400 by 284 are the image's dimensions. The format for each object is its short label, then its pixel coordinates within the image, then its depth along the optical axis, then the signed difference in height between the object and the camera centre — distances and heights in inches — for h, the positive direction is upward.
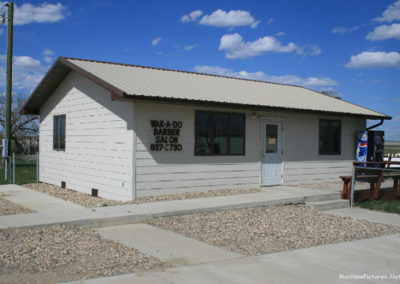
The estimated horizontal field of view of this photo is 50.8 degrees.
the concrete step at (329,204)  414.5 -60.1
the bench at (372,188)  451.5 -47.5
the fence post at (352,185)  429.2 -41.5
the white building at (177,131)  423.8 +13.3
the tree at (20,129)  1082.7 +31.3
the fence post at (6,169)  610.5 -42.5
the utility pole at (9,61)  619.5 +117.3
